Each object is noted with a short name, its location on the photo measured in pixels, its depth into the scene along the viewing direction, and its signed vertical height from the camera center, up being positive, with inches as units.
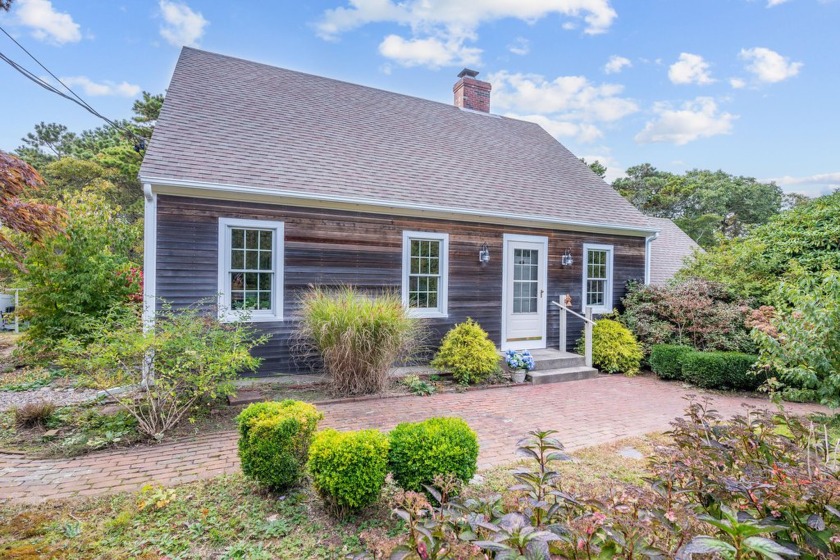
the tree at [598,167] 1065.5 +312.1
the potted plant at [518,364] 294.6 -58.5
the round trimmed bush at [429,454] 111.5 -47.7
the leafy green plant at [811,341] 154.6 -21.8
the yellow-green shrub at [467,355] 278.1 -50.0
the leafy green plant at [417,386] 257.4 -66.7
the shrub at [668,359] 310.7 -56.8
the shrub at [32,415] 183.9 -63.4
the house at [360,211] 255.0 +53.0
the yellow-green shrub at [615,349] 335.0 -52.6
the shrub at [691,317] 317.7 -25.2
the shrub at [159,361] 169.2 -36.4
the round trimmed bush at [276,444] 120.0 -49.4
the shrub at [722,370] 279.7 -58.2
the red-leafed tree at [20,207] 129.0 +23.9
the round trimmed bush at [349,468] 106.4 -49.8
